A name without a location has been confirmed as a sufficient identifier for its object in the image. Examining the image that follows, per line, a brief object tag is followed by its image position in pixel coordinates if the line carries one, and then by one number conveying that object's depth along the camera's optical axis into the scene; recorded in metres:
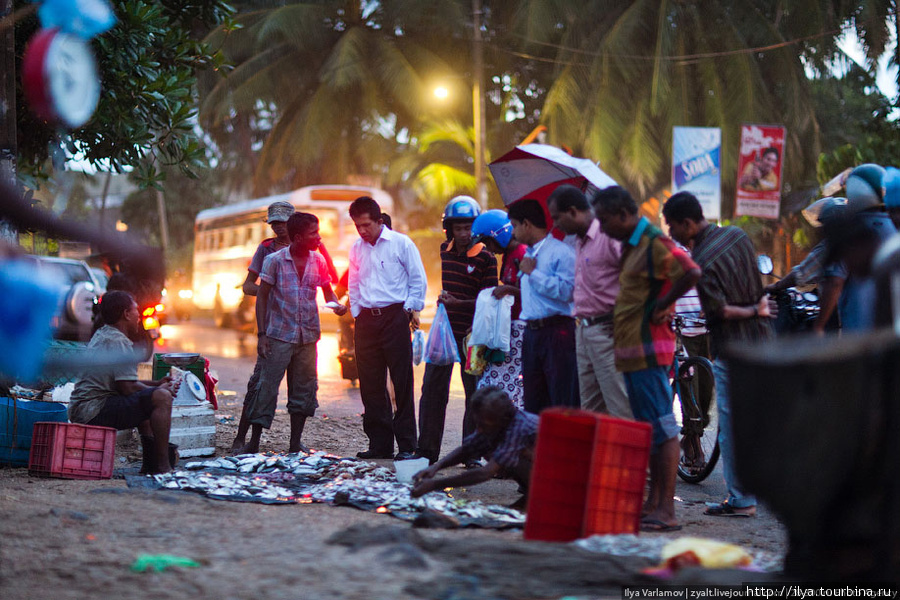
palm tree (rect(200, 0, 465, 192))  27.55
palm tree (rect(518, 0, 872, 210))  25.28
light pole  23.10
